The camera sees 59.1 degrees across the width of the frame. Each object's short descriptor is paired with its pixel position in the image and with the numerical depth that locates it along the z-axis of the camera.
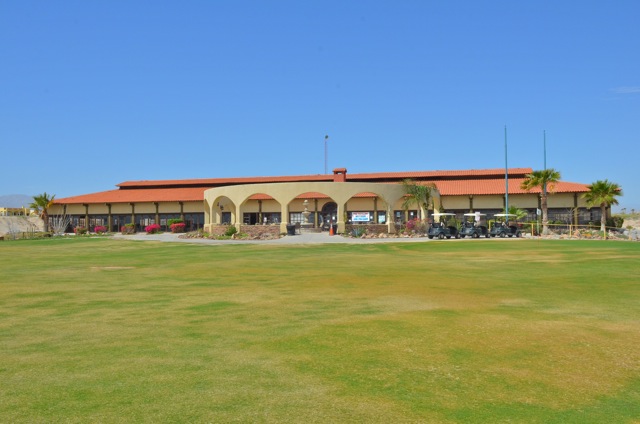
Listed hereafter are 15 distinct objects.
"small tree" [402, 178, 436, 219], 56.69
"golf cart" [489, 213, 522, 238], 47.56
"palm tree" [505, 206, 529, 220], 58.66
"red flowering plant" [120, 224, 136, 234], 68.98
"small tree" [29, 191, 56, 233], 75.06
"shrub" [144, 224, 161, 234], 66.81
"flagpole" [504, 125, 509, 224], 58.39
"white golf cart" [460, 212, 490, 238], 47.44
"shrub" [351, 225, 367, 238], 50.83
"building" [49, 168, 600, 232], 56.44
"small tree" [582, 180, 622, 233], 52.59
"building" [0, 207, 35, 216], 101.64
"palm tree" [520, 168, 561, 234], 53.65
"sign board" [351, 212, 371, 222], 58.19
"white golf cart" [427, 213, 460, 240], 46.12
